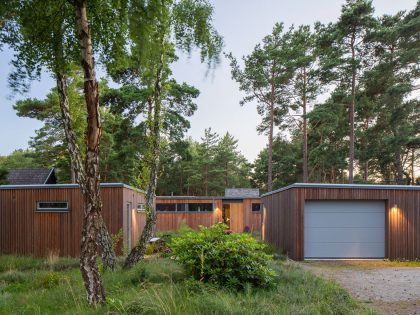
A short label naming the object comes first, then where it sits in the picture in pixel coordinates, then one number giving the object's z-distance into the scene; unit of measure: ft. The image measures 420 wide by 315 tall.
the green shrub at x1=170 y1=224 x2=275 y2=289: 19.06
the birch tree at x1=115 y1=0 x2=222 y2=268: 15.92
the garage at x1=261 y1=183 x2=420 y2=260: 40.63
